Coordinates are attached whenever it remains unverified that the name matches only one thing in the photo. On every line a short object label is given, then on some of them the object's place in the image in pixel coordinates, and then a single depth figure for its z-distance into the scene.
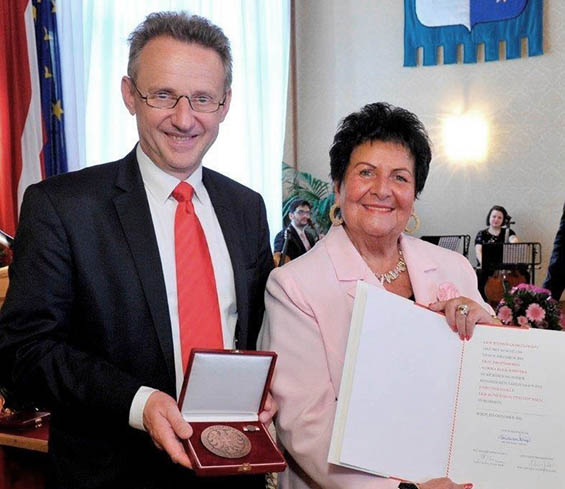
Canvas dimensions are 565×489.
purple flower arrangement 3.85
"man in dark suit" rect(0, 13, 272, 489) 1.56
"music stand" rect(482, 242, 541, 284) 8.77
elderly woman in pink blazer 1.71
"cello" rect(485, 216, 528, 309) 8.52
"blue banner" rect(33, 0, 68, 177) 5.58
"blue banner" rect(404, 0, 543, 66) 9.89
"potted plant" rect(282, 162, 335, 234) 9.96
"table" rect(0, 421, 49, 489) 2.61
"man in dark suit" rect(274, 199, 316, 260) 8.66
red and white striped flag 5.29
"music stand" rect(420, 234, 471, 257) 9.50
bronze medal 1.37
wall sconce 10.24
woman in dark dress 9.57
